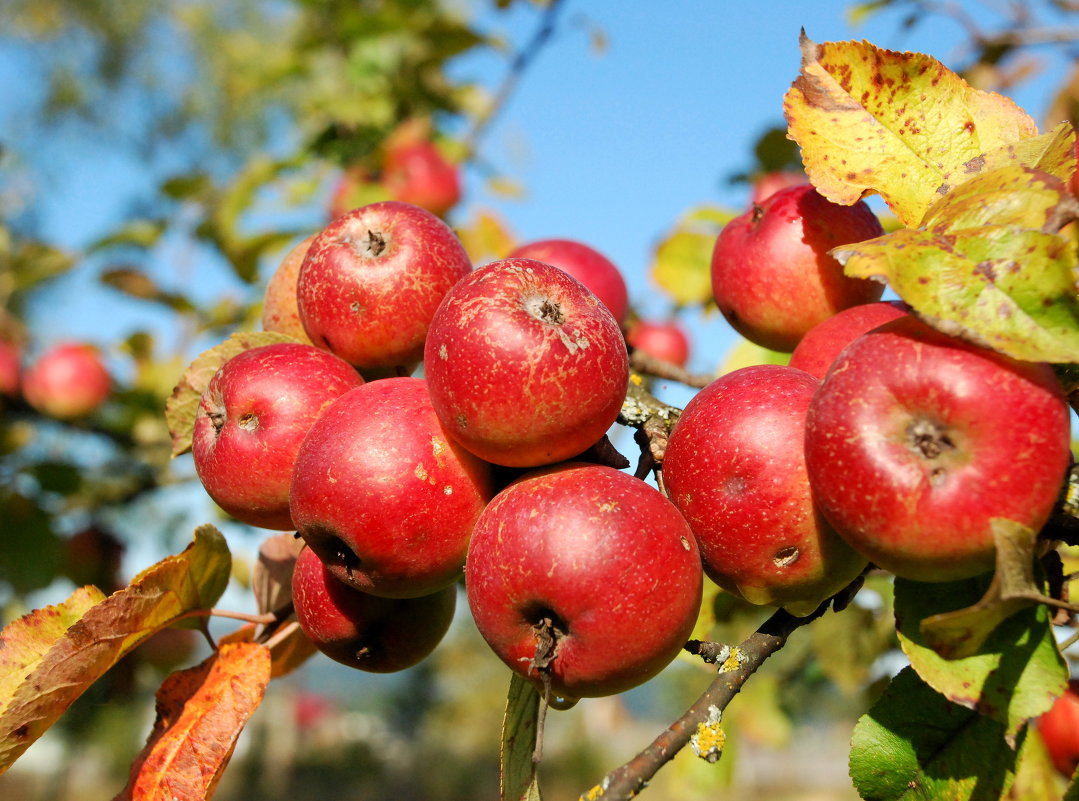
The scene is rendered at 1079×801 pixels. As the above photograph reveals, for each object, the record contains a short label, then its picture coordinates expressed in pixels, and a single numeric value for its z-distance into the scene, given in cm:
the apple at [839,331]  28
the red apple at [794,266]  31
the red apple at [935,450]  21
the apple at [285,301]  35
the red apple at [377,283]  30
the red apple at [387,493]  25
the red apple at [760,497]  24
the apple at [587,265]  38
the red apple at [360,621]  29
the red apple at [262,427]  28
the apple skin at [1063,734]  45
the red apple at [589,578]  23
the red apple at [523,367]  24
